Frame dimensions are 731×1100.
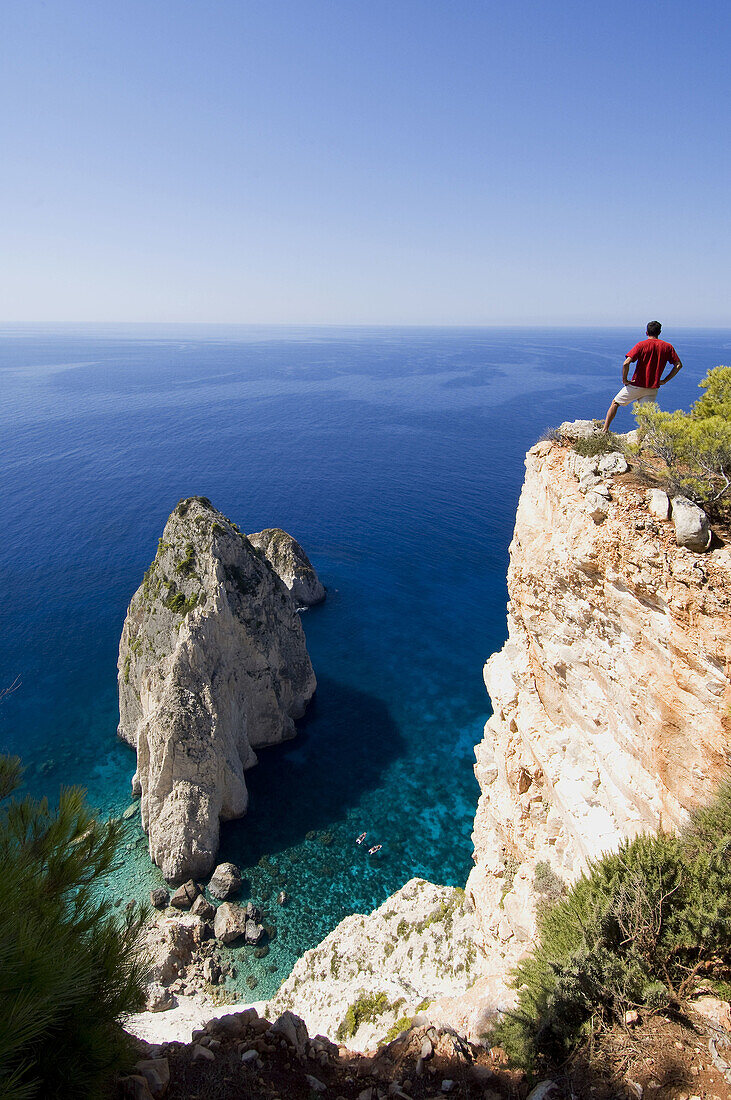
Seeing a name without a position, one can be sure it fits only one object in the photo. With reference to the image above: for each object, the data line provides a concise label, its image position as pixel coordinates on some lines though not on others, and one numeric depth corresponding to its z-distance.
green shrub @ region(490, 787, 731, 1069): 7.91
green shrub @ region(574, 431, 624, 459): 12.26
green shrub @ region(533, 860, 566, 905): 13.05
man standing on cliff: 11.40
